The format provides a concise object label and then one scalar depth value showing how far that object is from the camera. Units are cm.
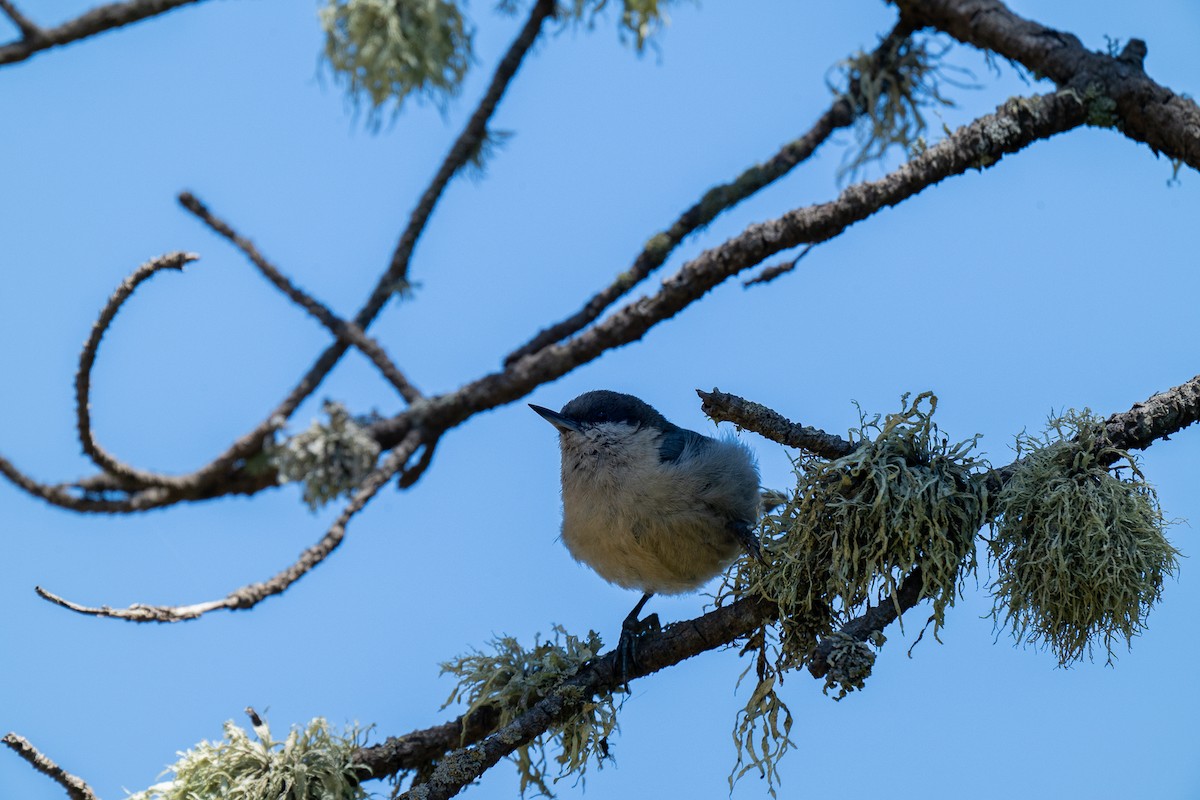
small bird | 677
